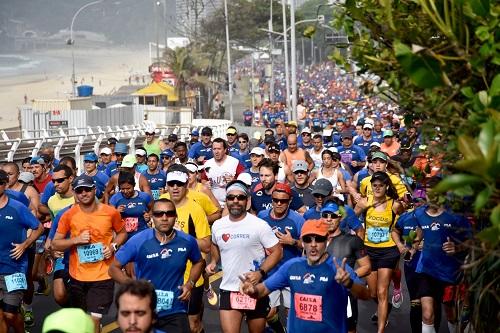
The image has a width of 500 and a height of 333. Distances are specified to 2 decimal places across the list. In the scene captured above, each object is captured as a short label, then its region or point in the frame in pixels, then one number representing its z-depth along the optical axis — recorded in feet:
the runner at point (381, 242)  70.59
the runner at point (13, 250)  61.41
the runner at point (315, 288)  46.14
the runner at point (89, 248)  60.39
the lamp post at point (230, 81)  364.79
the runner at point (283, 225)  61.41
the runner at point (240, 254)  56.65
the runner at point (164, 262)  50.24
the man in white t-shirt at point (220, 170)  93.76
